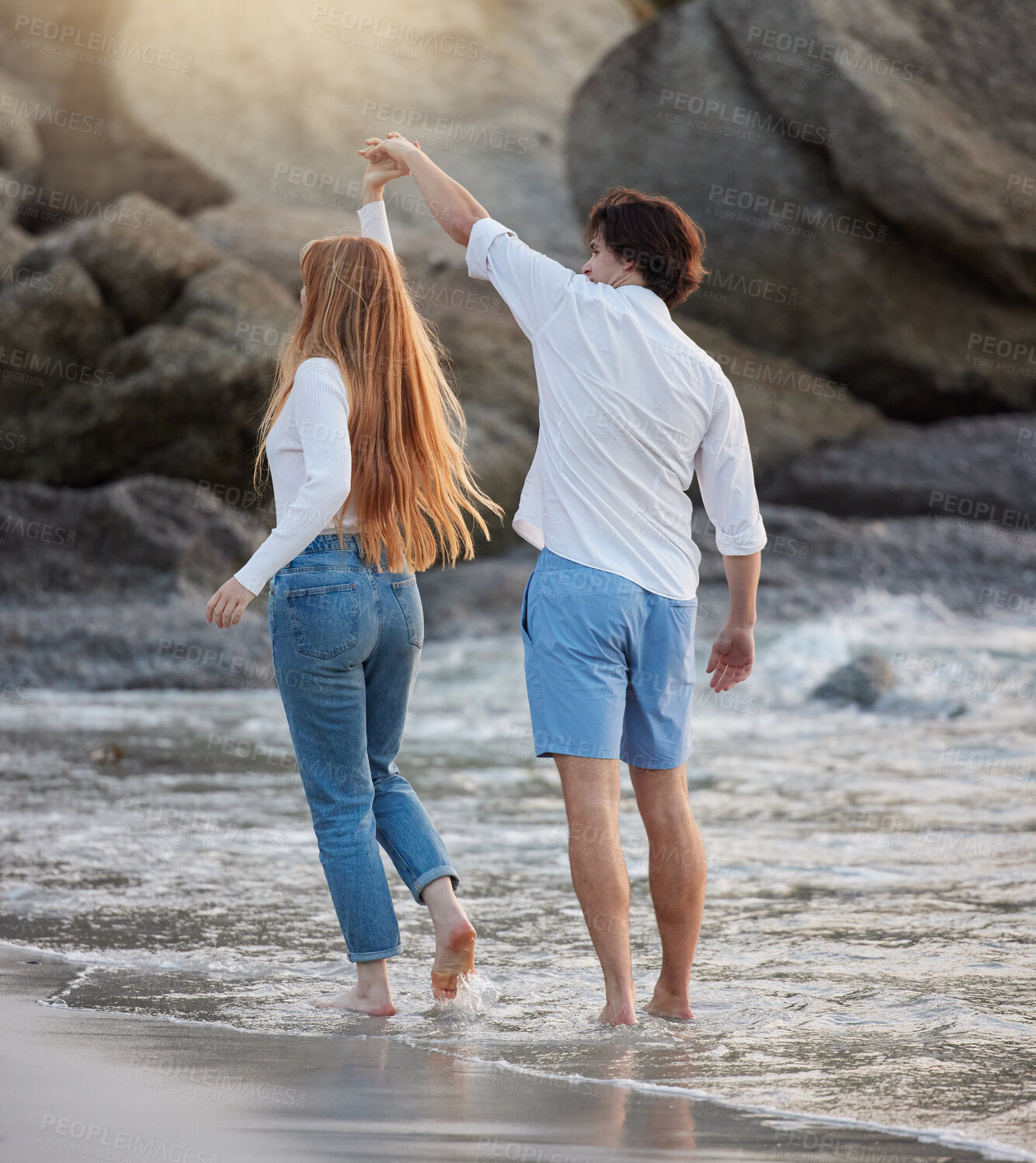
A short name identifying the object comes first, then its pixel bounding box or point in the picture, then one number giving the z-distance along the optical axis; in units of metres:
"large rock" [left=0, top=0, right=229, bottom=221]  22.58
